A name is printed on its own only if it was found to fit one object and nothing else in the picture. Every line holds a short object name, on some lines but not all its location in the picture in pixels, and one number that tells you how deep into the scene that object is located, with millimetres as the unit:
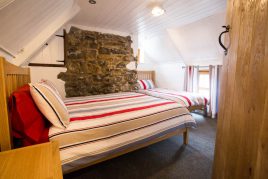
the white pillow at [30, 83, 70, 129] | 1088
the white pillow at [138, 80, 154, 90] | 3875
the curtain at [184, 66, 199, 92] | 3656
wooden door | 588
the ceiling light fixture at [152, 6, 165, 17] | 2133
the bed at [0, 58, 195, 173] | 1025
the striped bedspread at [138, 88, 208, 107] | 2526
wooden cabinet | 585
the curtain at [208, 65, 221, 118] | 3121
